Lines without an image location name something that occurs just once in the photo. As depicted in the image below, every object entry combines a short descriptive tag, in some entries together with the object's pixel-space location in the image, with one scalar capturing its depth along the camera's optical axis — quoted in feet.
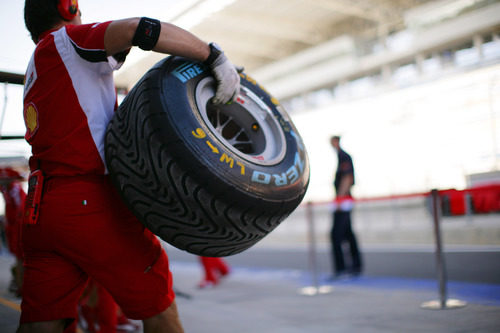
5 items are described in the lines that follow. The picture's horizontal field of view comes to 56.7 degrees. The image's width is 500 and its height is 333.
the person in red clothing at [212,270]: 16.83
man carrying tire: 4.38
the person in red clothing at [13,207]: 14.38
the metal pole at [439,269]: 10.85
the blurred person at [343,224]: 16.76
